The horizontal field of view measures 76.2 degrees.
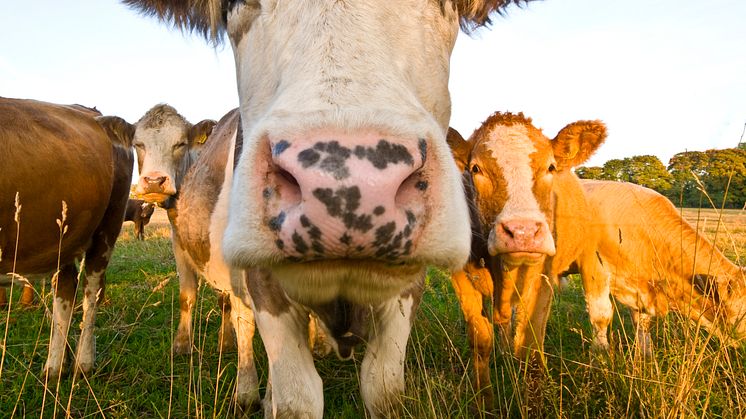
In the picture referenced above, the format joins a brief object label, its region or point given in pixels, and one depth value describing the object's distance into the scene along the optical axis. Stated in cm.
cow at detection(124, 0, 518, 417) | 122
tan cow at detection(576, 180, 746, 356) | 444
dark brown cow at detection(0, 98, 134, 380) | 363
